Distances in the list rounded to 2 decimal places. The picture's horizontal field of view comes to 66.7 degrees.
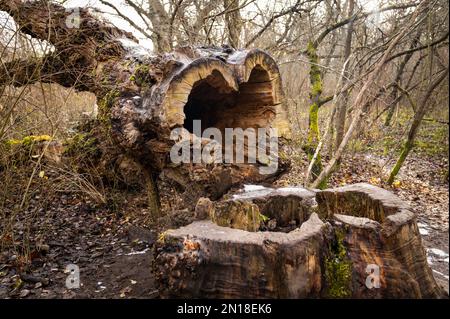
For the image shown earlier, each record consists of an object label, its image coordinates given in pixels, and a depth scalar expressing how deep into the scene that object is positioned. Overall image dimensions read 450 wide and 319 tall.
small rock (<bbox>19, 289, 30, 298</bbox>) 2.68
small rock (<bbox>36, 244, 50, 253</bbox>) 3.37
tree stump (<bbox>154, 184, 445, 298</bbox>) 2.00
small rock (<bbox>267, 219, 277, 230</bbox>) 2.87
